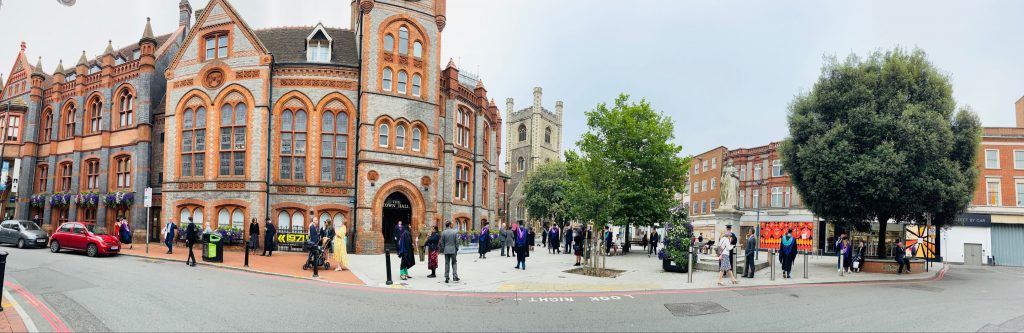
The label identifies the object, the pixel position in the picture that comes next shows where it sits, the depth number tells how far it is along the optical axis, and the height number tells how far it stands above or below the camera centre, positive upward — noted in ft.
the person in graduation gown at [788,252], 56.54 -4.96
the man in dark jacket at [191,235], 59.31 -4.38
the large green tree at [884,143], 62.34 +7.54
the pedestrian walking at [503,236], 82.17 -5.45
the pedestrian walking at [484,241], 77.82 -5.88
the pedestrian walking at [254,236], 73.20 -5.54
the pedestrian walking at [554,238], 93.76 -6.48
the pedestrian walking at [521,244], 60.80 -4.86
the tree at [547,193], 183.11 +2.76
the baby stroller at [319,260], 56.54 -6.69
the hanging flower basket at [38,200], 111.55 -1.37
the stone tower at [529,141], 294.25 +33.86
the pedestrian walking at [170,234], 72.79 -5.26
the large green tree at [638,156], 95.14 +8.22
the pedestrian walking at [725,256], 51.34 -4.97
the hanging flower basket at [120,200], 96.53 -0.93
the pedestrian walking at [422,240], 66.84 -5.45
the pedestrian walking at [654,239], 97.09 -6.58
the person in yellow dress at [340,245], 56.59 -4.94
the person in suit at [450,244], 49.34 -4.10
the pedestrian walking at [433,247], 50.82 -4.47
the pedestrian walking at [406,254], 49.14 -4.99
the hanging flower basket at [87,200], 101.71 -1.06
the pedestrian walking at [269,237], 70.85 -5.25
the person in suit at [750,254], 54.75 -5.11
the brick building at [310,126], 82.94 +11.31
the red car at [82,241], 67.15 -5.96
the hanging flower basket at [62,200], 106.42 -1.19
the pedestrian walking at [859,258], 68.45 -6.69
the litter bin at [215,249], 62.13 -6.06
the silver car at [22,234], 78.02 -5.98
